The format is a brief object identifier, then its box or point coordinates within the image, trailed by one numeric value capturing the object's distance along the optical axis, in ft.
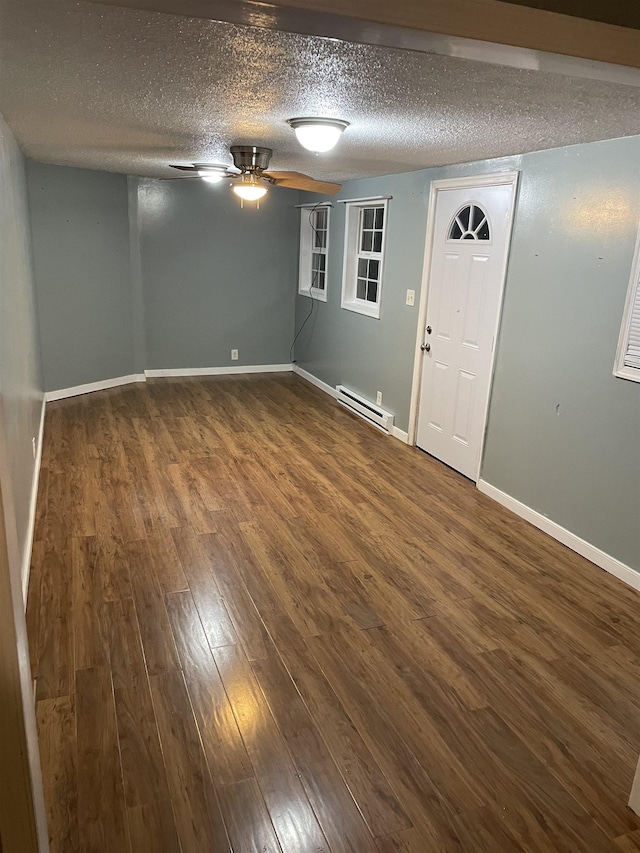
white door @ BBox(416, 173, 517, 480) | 13.32
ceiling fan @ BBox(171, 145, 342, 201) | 12.26
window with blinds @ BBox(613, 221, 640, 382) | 9.80
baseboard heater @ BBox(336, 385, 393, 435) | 18.13
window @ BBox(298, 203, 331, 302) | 22.47
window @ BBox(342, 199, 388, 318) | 18.83
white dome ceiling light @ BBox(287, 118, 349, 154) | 9.11
